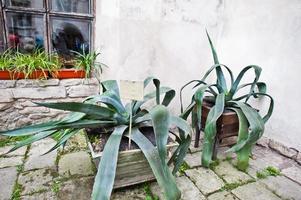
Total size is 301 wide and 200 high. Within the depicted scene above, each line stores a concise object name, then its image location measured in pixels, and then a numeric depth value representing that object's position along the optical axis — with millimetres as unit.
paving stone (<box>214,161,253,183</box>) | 1464
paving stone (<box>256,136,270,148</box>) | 1901
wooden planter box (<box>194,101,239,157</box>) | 1595
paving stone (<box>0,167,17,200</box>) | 1221
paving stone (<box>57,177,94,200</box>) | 1225
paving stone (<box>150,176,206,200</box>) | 1274
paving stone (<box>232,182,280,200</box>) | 1309
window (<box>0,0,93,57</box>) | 1771
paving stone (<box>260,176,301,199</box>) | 1360
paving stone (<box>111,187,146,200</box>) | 1249
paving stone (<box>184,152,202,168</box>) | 1609
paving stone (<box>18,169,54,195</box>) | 1271
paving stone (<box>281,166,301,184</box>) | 1534
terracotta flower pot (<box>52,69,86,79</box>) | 1919
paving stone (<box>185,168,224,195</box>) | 1356
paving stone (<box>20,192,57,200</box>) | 1203
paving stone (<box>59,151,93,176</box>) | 1443
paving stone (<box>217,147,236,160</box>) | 1733
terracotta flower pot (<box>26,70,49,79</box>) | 1841
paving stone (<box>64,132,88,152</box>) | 1754
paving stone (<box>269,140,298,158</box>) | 1731
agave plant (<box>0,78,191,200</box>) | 995
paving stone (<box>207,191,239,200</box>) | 1282
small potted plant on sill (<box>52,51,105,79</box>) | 1938
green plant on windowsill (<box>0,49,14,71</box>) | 1734
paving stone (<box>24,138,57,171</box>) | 1498
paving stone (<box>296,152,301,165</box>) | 1694
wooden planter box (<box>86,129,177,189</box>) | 1204
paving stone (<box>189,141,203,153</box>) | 1816
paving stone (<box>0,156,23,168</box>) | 1496
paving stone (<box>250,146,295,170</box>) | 1674
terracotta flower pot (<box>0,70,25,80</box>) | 1764
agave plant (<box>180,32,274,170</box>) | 1358
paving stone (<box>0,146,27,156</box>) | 1637
